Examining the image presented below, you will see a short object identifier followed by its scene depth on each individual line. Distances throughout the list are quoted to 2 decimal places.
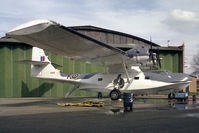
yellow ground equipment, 13.86
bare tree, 71.01
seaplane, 11.86
